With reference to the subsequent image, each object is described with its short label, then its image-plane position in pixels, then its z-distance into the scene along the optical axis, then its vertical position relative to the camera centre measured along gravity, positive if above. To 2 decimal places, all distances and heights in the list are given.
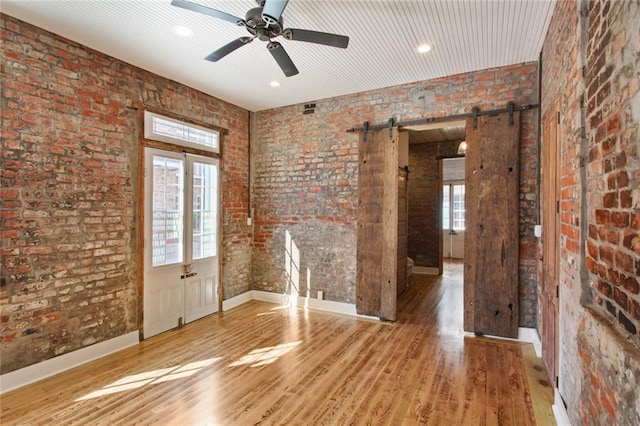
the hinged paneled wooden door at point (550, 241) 2.69 -0.24
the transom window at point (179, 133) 3.95 +1.11
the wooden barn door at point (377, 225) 4.43 -0.15
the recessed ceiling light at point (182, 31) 2.99 +1.75
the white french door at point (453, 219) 9.66 -0.13
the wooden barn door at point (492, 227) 3.73 -0.14
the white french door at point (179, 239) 3.96 -0.34
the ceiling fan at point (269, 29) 2.17 +1.41
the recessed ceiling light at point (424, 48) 3.32 +1.76
